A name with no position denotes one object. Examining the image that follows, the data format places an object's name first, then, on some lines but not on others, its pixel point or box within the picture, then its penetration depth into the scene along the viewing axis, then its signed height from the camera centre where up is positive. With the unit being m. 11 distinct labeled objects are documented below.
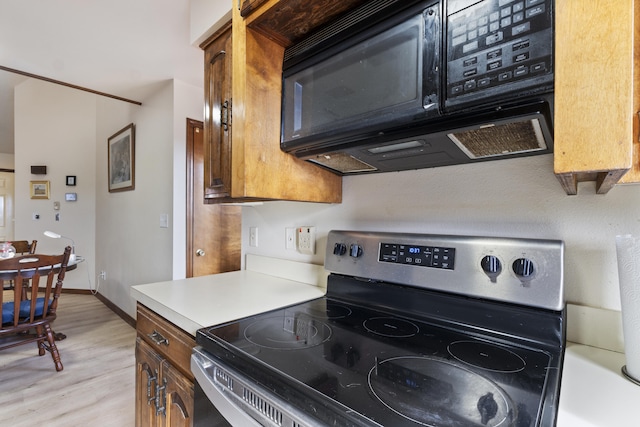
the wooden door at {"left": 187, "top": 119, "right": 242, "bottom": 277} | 2.68 -0.16
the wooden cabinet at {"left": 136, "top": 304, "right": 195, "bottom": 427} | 0.93 -0.57
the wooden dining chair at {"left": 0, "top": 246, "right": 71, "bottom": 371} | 2.04 -0.74
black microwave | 0.57 +0.30
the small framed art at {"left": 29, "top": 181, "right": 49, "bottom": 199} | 4.30 +0.29
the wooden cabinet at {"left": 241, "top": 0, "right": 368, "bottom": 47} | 0.87 +0.61
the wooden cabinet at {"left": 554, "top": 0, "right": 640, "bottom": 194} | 0.44 +0.19
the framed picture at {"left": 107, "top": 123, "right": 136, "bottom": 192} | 3.25 +0.59
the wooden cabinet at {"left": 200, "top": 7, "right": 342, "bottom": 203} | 0.97 +0.27
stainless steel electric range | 0.51 -0.32
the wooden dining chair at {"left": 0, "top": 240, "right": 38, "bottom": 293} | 3.29 -0.43
